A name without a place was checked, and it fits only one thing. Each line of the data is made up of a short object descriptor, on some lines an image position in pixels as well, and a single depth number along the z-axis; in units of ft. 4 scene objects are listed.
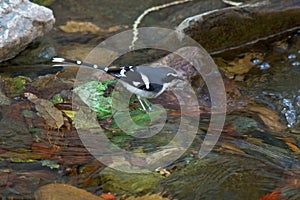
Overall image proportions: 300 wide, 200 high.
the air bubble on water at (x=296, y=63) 49.39
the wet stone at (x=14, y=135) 34.53
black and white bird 38.47
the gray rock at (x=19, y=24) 44.85
